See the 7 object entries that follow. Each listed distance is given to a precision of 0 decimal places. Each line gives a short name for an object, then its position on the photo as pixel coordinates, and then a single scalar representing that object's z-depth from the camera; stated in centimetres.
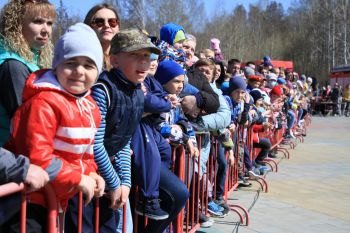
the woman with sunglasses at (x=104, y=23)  399
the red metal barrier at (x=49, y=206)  205
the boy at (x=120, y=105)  285
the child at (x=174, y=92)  394
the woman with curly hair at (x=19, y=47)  255
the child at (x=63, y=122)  219
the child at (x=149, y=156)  332
